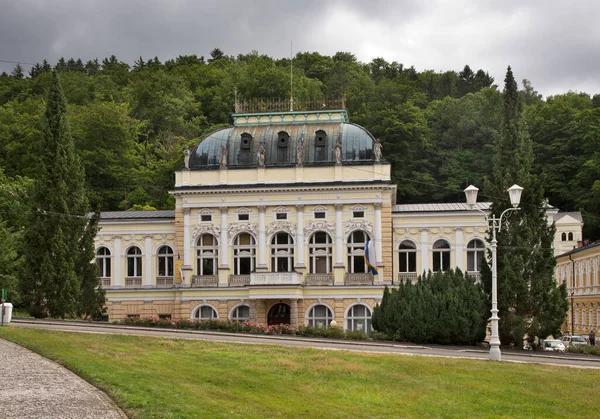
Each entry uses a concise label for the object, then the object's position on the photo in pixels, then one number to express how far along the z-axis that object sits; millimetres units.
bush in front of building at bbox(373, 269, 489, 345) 43906
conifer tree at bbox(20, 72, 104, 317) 51125
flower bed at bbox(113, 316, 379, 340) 43281
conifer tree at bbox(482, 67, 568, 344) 45562
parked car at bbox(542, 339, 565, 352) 50875
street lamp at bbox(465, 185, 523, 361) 34594
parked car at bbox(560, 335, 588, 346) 63506
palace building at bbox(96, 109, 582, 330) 62312
